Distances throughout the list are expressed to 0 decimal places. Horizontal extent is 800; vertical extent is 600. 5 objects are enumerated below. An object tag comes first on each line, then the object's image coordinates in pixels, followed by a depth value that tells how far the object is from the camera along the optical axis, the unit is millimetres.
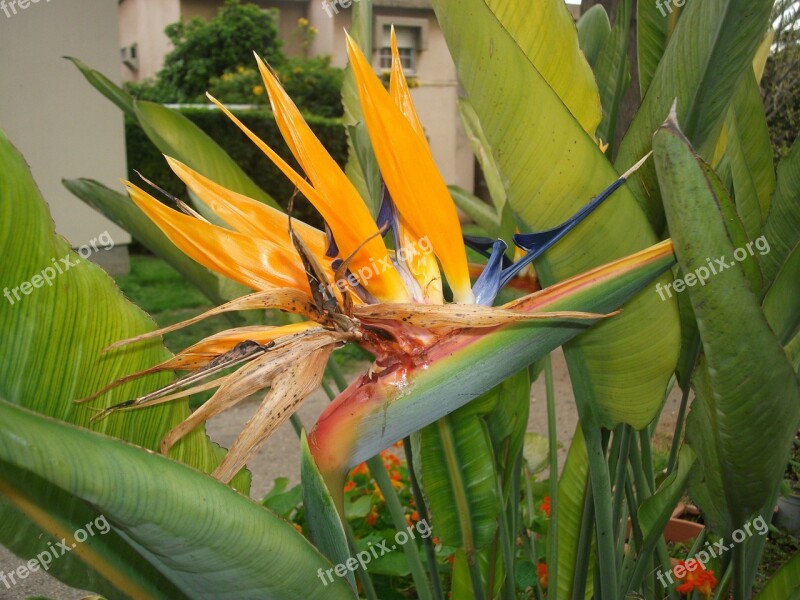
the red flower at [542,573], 1384
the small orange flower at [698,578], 1065
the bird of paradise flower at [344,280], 503
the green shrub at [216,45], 8930
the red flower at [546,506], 1416
